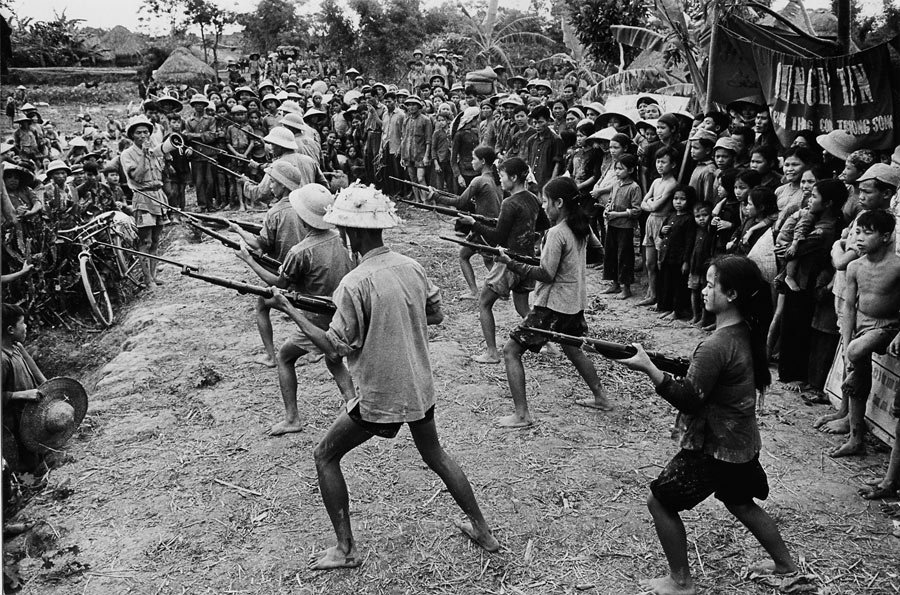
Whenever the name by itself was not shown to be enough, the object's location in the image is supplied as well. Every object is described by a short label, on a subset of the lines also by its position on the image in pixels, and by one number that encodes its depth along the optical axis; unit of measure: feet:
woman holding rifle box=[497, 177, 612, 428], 17.99
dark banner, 23.49
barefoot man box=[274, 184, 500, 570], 12.41
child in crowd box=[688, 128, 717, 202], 26.43
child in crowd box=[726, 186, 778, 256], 23.17
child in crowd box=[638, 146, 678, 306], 27.89
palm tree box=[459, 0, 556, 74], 74.69
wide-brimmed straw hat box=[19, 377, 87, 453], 18.17
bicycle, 31.12
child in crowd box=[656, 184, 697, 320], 27.02
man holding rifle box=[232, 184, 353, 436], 17.66
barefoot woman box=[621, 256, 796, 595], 11.12
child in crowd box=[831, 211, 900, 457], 16.35
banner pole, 28.56
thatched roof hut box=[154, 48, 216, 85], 97.81
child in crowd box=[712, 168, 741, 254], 24.81
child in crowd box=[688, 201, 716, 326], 25.84
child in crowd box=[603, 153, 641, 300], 29.89
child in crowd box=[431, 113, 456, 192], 45.39
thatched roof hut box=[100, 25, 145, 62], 111.75
